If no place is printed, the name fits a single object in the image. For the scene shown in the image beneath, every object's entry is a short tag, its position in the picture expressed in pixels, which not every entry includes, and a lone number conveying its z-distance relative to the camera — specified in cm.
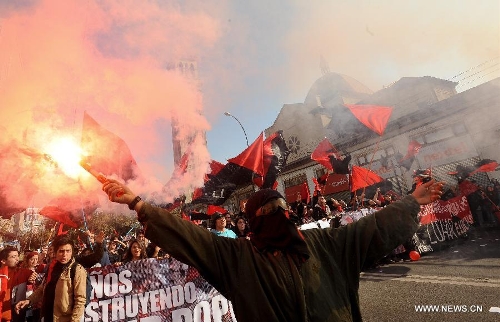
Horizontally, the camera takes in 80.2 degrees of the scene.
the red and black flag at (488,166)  1105
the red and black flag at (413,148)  1211
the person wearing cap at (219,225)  533
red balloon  729
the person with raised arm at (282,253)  152
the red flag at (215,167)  871
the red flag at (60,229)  679
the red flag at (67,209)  622
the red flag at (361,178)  1073
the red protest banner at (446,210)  944
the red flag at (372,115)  994
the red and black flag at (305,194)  1306
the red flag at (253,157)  779
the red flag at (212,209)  897
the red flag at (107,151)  464
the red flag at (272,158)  809
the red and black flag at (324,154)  1203
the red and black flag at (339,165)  1188
